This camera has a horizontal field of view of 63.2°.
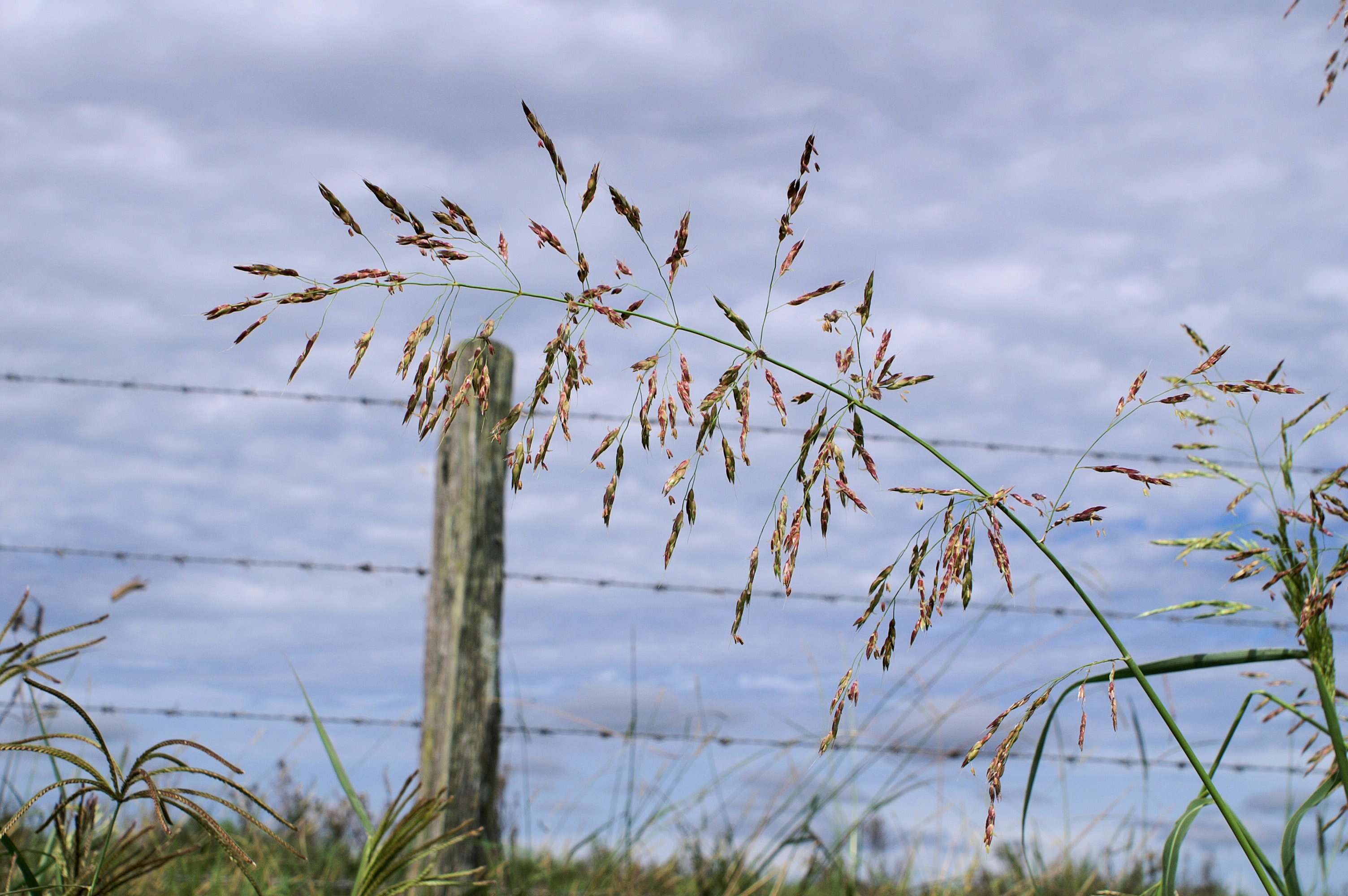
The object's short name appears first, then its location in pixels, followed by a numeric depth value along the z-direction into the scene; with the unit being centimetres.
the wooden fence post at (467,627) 338
